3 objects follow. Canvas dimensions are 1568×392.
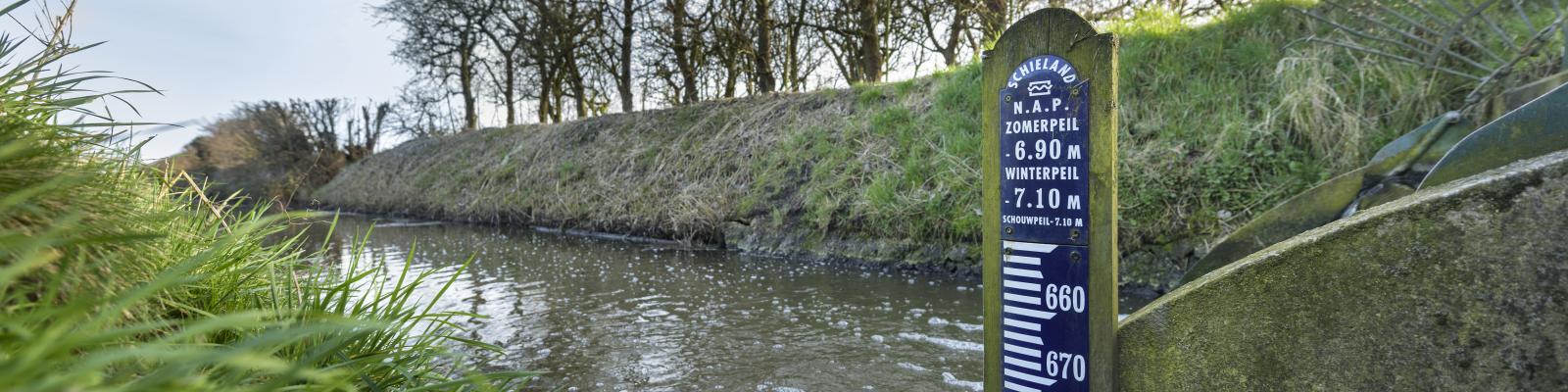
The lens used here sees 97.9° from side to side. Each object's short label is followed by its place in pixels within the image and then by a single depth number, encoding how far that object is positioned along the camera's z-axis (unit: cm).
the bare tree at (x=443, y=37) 1969
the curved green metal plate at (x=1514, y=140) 242
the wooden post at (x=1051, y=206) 234
